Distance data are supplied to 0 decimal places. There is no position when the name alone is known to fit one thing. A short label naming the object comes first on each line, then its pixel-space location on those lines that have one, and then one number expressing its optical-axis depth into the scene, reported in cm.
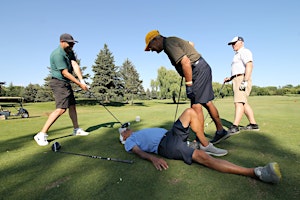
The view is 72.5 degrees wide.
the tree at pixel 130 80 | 4503
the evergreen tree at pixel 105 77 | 3362
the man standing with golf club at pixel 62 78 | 457
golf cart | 1027
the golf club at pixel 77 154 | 296
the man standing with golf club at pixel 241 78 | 501
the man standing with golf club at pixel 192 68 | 346
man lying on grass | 227
